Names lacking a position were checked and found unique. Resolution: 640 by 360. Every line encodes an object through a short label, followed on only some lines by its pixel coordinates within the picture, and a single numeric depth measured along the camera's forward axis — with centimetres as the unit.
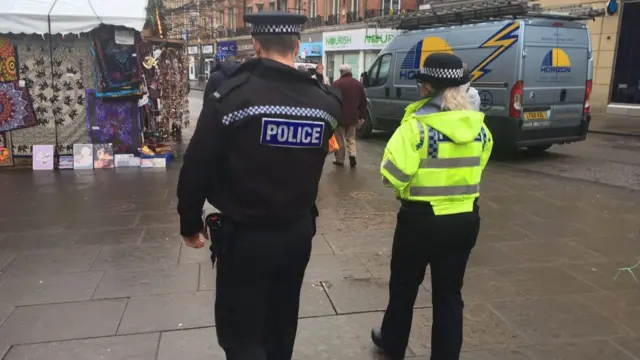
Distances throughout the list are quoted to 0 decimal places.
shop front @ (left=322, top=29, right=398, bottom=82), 2800
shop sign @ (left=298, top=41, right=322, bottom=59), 3422
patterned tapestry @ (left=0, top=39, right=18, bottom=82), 880
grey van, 969
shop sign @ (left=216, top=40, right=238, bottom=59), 4291
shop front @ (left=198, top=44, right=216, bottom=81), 4930
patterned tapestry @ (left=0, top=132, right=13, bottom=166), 915
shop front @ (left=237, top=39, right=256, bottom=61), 4189
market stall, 871
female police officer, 274
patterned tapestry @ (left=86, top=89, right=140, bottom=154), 920
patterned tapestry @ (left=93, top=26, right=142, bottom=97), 890
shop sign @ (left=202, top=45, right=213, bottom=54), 5018
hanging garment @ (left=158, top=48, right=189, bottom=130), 1090
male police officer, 220
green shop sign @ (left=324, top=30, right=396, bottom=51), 2788
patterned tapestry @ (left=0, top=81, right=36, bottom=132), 895
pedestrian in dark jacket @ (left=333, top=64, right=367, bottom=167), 943
